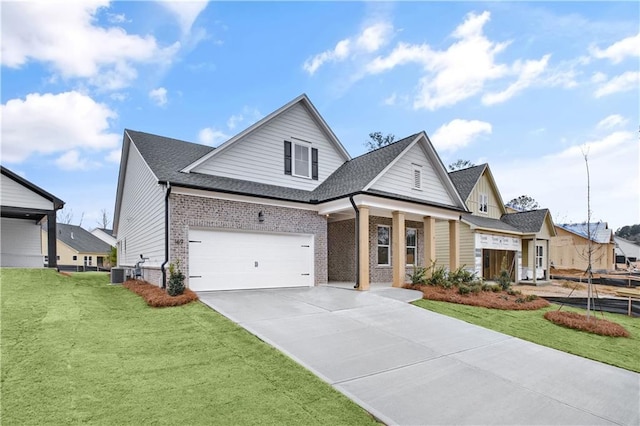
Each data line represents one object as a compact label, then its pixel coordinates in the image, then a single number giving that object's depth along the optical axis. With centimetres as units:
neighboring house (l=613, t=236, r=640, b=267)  5131
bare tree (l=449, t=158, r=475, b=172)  4184
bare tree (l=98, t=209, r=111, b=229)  5453
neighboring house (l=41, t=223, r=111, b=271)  3944
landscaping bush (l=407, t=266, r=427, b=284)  1296
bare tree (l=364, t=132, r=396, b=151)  3828
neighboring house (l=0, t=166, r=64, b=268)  1378
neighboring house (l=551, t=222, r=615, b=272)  3456
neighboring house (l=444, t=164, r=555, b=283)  1969
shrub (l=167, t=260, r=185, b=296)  933
